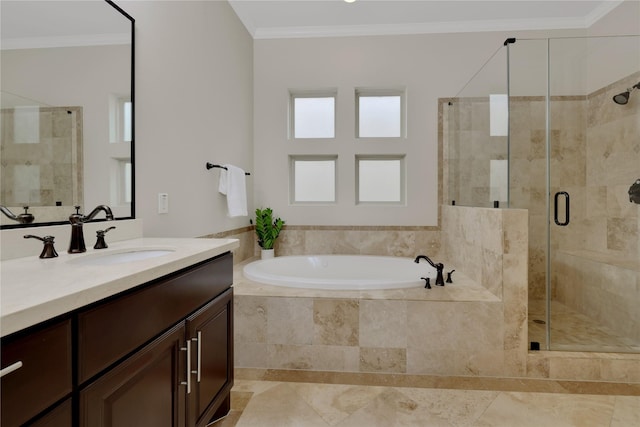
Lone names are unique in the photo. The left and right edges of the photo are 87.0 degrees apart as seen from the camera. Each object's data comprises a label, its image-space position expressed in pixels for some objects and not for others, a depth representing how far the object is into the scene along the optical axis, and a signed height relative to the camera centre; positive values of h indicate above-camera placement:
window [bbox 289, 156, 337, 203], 3.47 +0.34
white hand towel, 2.48 +0.17
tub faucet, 2.24 -0.43
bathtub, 2.88 -0.49
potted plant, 3.16 -0.18
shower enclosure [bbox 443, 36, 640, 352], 2.23 +0.32
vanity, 0.60 -0.30
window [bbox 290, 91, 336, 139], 3.46 +1.00
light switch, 1.81 +0.05
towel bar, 2.35 +0.32
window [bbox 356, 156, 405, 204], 3.42 +0.33
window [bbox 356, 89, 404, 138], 3.41 +0.99
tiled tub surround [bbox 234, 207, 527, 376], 1.95 -0.68
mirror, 1.08 +0.39
